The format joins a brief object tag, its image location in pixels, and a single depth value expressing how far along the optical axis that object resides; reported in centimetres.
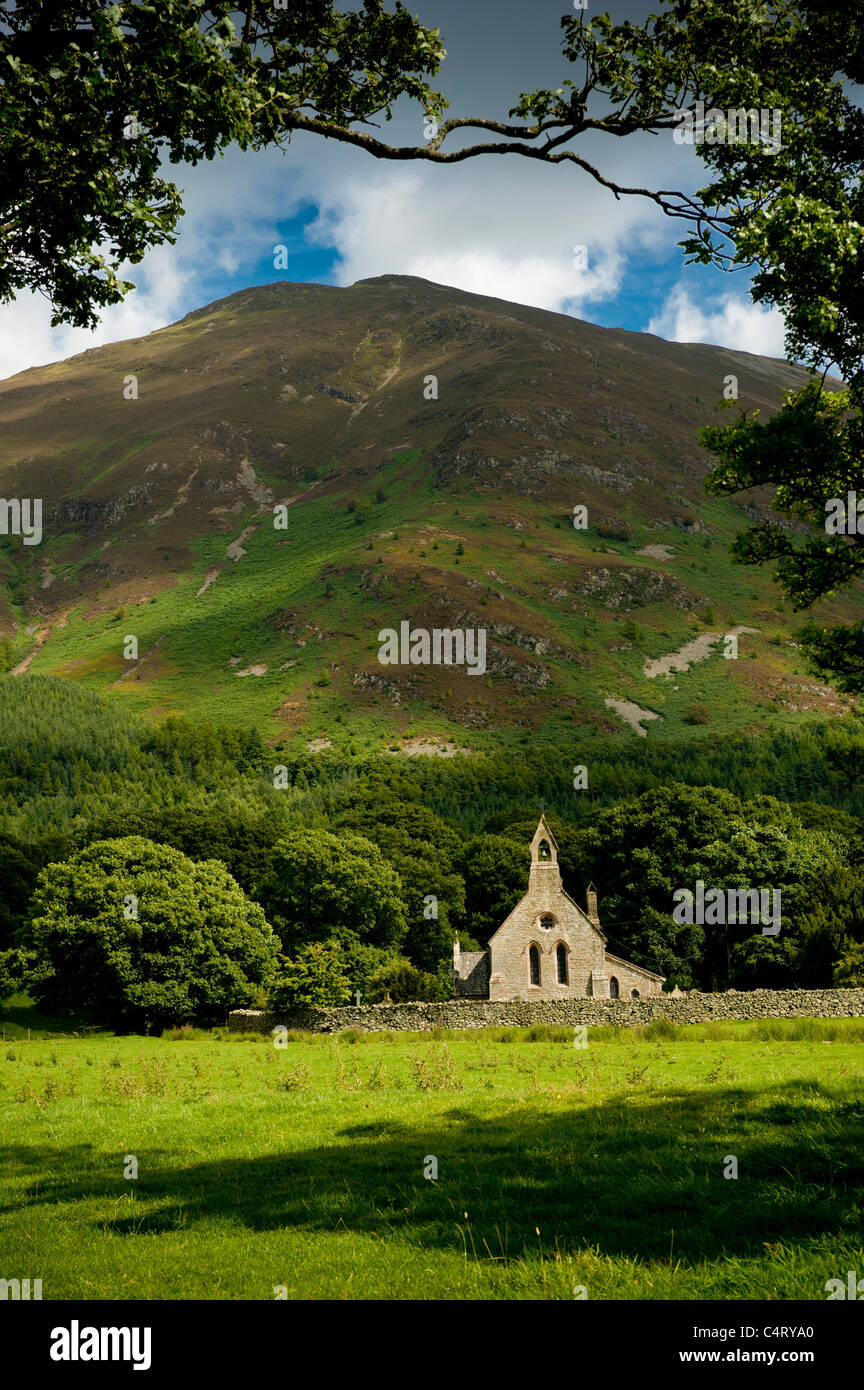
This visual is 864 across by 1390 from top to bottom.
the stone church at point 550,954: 5303
